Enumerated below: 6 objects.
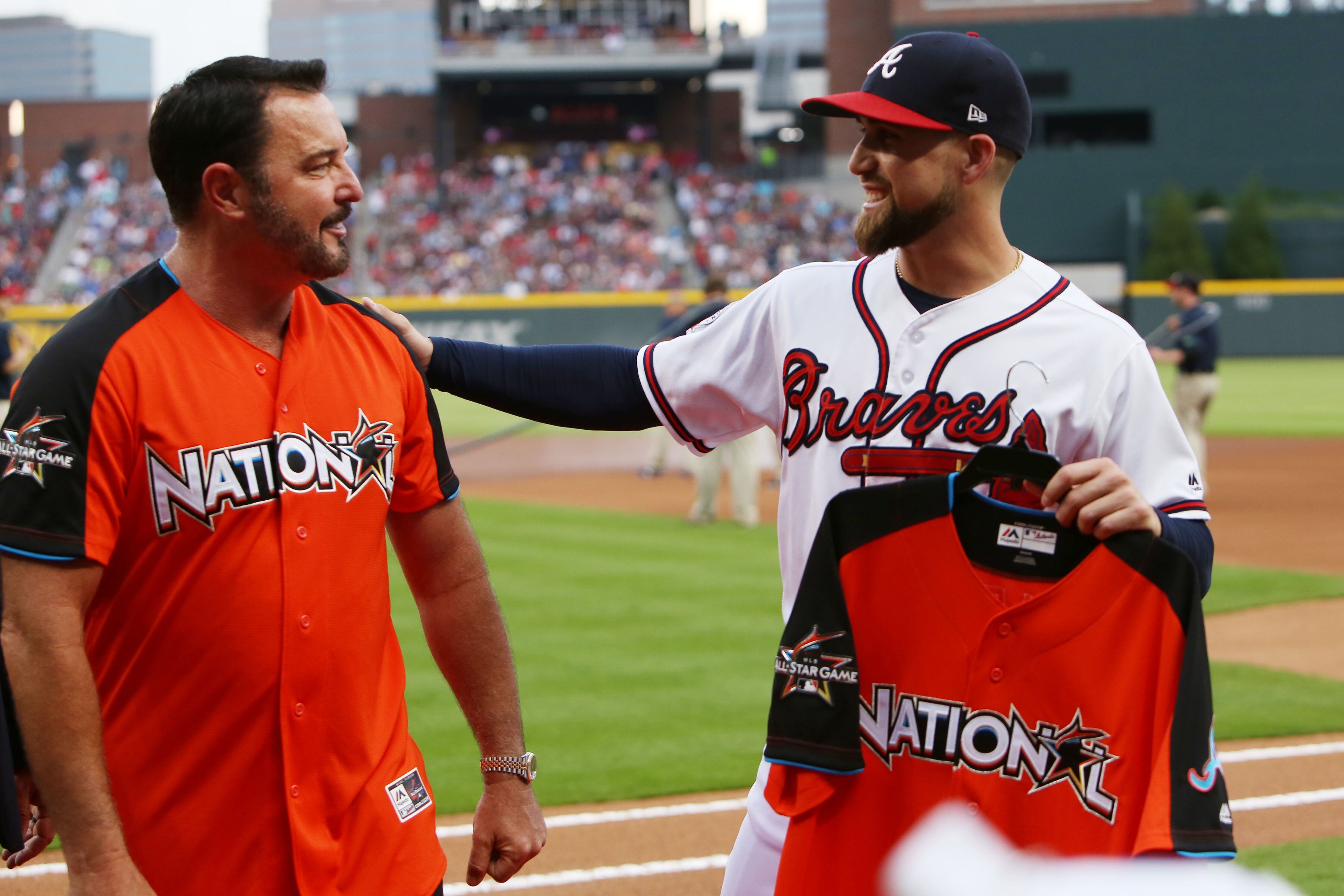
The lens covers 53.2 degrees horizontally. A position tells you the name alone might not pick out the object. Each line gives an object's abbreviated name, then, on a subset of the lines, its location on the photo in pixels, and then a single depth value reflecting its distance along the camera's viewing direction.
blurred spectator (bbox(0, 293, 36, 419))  13.55
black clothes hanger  2.17
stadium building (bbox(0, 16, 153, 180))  55.38
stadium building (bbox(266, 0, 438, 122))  55.84
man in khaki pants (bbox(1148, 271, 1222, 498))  14.38
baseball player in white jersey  2.38
